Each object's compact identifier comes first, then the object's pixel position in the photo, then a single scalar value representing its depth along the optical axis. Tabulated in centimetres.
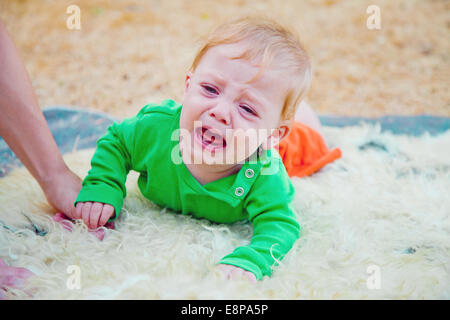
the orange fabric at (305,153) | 144
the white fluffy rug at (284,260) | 87
